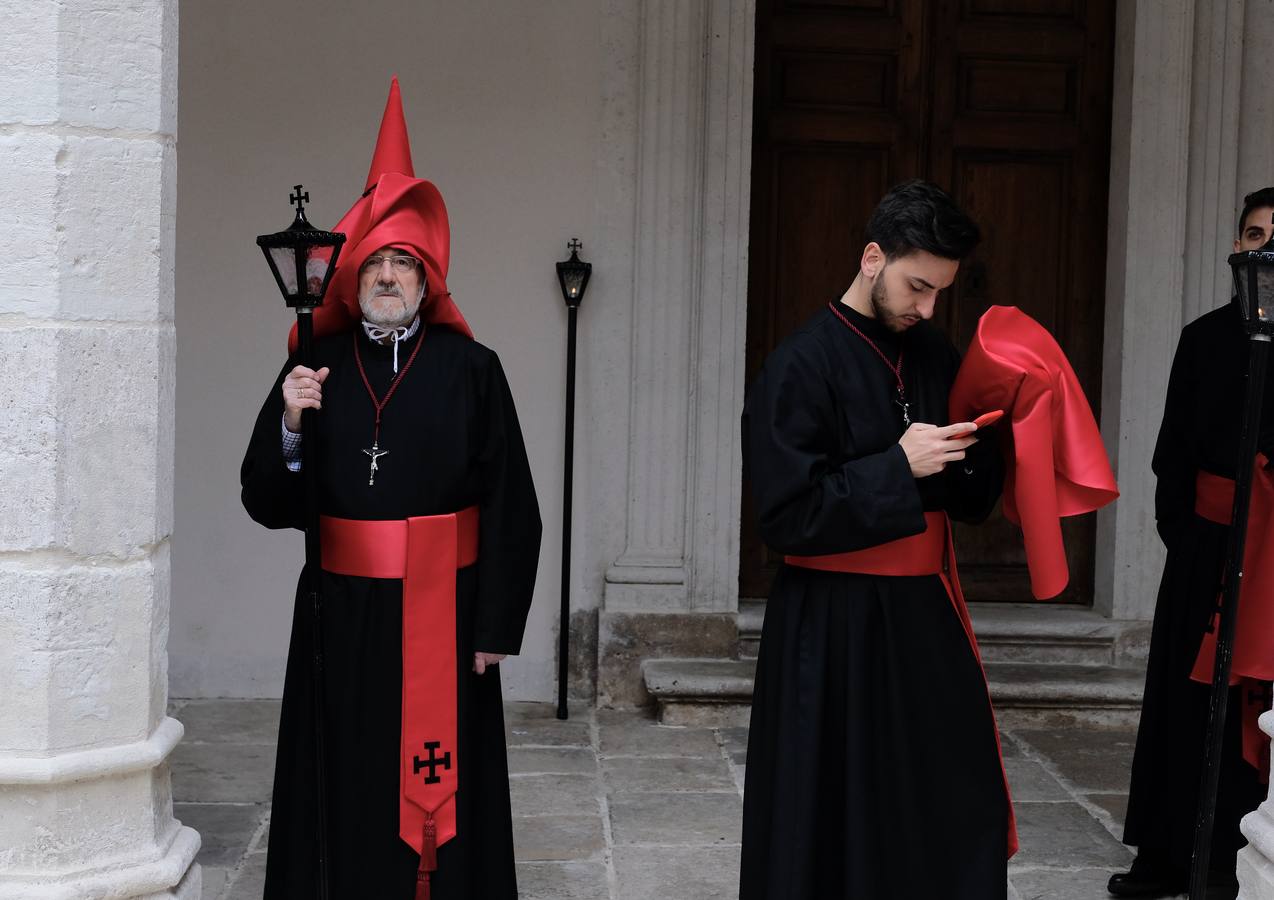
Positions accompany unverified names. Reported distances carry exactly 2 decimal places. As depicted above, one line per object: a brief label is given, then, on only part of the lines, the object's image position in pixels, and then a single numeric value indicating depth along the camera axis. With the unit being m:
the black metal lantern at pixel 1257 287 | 3.04
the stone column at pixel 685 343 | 6.41
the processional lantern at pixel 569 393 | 6.31
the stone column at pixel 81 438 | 2.90
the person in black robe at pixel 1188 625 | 4.35
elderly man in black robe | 3.72
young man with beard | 3.22
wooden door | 6.74
